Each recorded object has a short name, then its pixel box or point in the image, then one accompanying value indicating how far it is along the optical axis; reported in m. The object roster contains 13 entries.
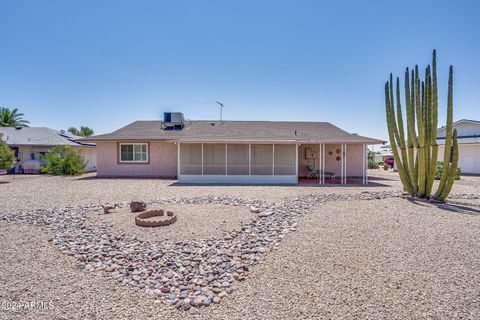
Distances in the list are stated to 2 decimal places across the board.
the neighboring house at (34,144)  22.26
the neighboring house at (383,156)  35.81
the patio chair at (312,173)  16.40
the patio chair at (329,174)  16.01
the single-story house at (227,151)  14.95
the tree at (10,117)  34.84
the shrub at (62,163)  18.66
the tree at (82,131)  44.00
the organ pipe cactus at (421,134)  9.06
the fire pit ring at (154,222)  6.10
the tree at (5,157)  16.62
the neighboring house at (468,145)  21.67
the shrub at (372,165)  30.56
